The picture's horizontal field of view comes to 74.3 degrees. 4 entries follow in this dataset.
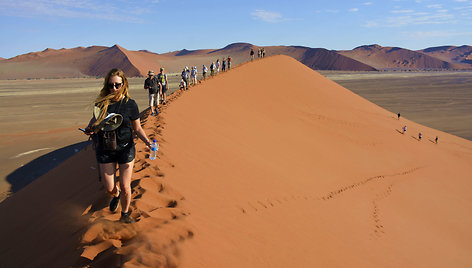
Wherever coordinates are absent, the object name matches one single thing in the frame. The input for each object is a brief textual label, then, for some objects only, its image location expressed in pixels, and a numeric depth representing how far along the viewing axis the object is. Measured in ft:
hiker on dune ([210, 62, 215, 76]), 58.07
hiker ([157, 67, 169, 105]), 33.86
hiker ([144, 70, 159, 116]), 29.56
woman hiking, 9.69
